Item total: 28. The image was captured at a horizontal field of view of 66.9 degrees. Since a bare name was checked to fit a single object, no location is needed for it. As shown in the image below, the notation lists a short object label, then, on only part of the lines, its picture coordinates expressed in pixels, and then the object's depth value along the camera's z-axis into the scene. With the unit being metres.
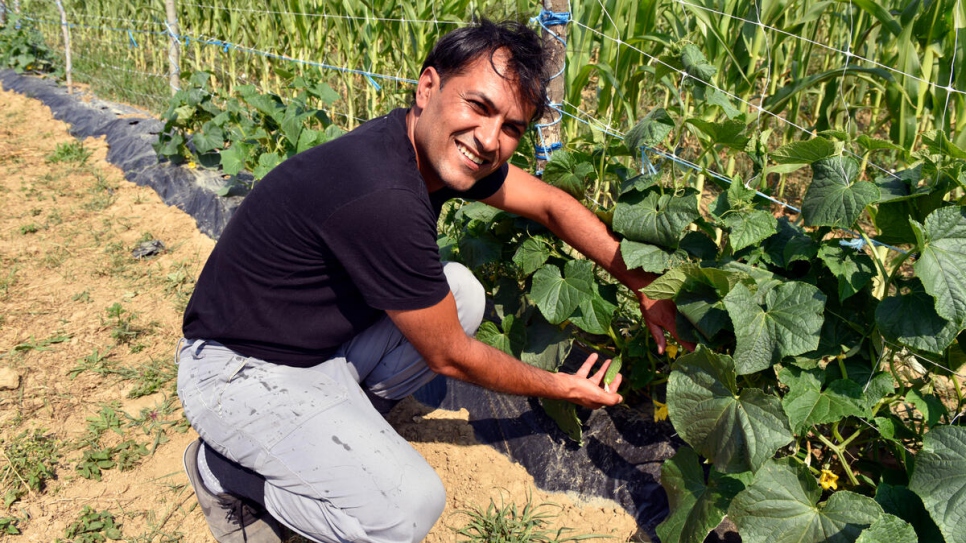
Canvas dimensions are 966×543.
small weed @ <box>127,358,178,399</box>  2.88
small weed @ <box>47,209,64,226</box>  4.40
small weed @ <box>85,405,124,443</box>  2.63
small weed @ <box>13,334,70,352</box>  3.10
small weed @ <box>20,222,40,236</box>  4.25
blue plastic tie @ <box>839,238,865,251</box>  1.75
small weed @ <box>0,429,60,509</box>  2.36
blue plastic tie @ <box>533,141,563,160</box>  2.74
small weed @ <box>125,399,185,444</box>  2.67
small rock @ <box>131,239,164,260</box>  4.01
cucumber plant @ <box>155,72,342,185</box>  3.97
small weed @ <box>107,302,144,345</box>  3.22
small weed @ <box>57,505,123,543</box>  2.21
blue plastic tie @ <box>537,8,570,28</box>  2.58
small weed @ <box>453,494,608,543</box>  2.17
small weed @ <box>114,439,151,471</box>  2.50
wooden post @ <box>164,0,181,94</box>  6.00
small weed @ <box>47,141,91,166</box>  5.43
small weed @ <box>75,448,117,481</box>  2.44
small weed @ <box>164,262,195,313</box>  3.56
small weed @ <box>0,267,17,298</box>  3.57
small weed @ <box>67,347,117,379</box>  2.99
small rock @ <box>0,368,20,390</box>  2.82
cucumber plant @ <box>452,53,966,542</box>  1.60
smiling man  1.79
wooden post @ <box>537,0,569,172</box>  2.61
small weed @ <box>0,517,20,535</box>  2.20
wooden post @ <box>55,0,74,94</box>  7.21
